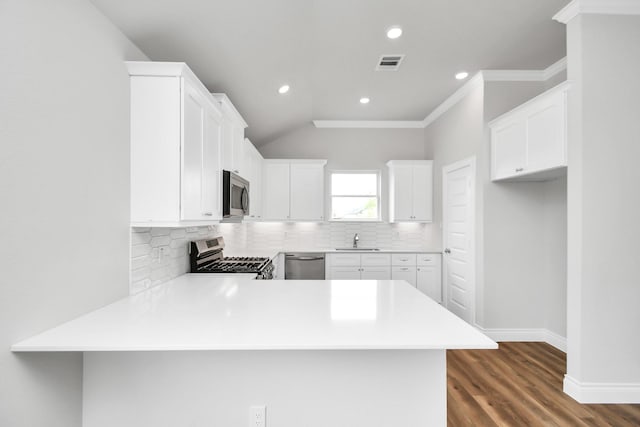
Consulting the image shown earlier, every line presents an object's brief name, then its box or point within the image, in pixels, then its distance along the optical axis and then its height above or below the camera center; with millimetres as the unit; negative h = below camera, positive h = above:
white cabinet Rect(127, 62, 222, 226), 1871 +418
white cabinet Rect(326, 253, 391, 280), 4941 -796
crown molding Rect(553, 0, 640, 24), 2400 +1547
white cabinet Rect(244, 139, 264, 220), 3892 +482
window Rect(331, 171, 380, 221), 5570 +290
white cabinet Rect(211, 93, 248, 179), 2750 +718
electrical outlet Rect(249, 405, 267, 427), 1519 -947
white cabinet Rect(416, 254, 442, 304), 4902 -929
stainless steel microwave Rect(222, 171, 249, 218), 2760 +170
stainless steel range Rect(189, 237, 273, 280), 2943 -500
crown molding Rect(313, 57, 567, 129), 3617 +1547
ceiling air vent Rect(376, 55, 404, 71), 3291 +1593
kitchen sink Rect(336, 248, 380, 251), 5289 -577
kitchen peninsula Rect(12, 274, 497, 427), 1491 -782
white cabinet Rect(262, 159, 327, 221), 5207 +383
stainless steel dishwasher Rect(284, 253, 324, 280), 4949 -812
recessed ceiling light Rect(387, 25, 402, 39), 2773 +1584
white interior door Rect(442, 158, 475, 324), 3936 -304
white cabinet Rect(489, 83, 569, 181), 2625 +689
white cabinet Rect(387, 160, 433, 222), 5211 +352
